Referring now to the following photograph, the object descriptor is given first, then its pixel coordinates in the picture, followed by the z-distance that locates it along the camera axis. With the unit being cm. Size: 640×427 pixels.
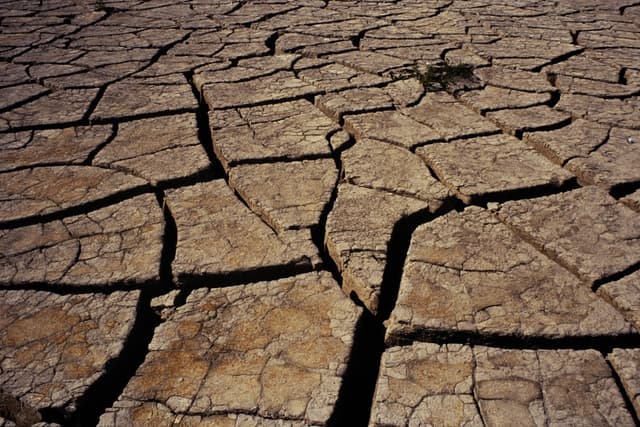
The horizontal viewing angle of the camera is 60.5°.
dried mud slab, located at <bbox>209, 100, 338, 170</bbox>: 222
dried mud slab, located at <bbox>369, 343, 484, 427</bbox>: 116
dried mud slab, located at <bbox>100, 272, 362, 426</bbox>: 120
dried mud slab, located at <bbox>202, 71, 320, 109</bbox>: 273
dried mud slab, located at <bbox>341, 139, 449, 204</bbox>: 193
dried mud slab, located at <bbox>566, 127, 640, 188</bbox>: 199
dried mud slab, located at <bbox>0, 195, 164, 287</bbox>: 158
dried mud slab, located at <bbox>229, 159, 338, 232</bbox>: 182
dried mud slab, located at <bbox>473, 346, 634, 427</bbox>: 115
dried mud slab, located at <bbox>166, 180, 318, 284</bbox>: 159
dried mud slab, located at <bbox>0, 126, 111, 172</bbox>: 226
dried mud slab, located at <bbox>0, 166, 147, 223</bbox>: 192
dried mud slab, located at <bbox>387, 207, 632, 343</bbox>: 136
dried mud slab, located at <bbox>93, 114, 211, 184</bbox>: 211
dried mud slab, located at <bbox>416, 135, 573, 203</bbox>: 195
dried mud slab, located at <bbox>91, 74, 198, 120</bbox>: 266
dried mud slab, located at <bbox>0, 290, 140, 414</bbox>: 124
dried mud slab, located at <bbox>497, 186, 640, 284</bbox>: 158
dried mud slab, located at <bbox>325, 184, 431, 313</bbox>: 152
